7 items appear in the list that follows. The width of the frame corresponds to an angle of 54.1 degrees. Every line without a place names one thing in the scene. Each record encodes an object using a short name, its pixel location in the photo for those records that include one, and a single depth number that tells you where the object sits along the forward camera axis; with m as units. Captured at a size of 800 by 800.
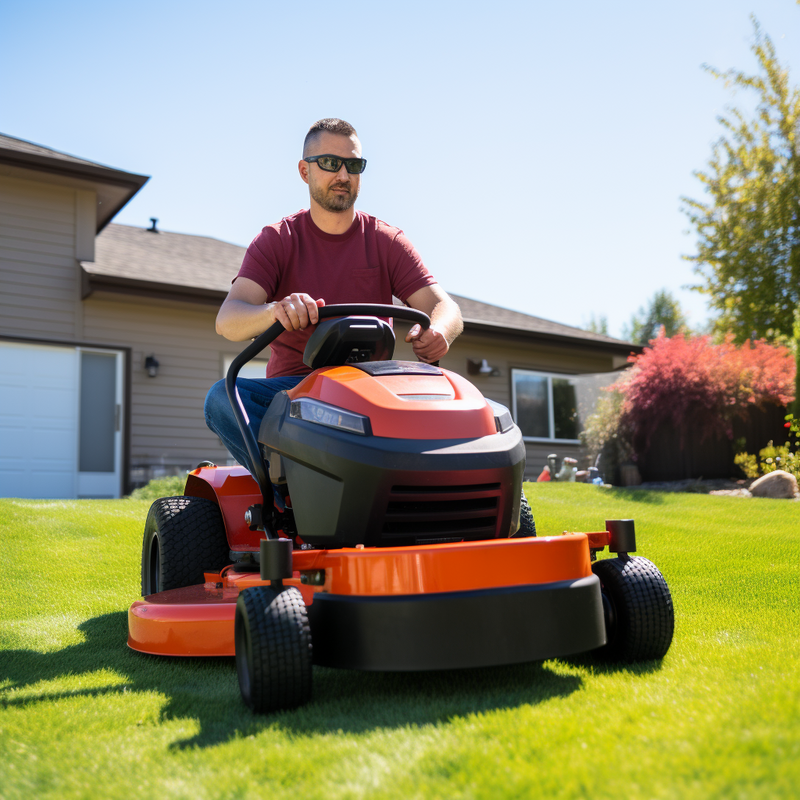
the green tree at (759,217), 14.98
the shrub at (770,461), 9.39
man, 2.85
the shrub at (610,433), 12.04
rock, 8.51
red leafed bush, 11.60
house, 9.76
